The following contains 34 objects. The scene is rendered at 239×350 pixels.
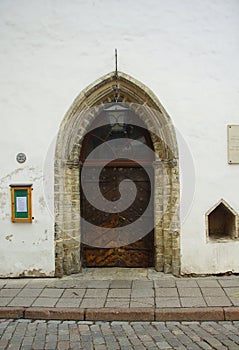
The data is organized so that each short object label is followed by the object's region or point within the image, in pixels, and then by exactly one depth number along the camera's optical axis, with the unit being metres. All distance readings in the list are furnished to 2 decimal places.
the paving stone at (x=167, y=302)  4.49
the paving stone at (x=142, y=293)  4.81
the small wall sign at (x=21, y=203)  5.64
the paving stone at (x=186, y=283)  5.16
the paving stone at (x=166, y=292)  4.83
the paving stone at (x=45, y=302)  4.58
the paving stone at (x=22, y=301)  4.58
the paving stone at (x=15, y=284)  5.25
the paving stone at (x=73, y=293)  4.85
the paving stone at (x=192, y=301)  4.50
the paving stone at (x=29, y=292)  4.90
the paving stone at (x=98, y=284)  5.23
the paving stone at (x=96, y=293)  4.84
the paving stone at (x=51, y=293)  4.86
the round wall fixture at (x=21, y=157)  5.61
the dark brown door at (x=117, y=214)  6.22
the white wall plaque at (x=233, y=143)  5.64
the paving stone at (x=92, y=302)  4.50
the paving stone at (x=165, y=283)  5.18
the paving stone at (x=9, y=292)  4.91
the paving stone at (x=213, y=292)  4.82
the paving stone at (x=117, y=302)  4.52
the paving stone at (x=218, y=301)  4.48
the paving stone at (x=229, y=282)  5.18
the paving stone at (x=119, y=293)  4.82
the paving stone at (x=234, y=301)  4.47
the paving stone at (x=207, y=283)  5.15
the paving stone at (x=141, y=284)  5.20
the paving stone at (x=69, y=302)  4.54
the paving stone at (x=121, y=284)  5.18
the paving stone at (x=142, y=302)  4.50
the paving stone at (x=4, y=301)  4.60
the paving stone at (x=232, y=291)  4.77
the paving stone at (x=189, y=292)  4.82
